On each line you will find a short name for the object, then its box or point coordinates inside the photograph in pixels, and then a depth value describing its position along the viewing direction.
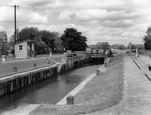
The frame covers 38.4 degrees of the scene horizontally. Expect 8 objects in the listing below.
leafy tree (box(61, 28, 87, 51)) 75.27
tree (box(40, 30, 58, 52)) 78.50
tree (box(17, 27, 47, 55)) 61.16
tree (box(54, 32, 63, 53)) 80.50
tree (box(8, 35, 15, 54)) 61.47
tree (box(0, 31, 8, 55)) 58.67
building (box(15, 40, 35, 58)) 35.53
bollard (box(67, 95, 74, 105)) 10.36
